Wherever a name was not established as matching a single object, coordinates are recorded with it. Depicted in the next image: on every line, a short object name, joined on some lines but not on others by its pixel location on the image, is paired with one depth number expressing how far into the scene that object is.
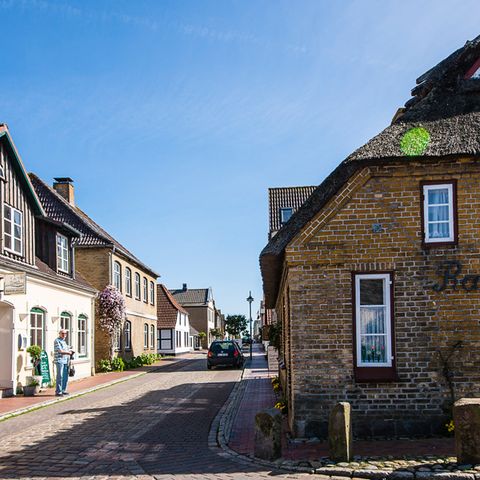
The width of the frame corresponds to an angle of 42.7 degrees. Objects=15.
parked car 29.34
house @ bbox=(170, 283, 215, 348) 73.56
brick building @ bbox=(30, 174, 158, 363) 28.78
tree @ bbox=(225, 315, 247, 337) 100.69
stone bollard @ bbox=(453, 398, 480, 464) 7.44
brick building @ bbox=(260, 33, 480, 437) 9.50
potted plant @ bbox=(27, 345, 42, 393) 17.84
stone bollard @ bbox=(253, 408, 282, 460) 8.23
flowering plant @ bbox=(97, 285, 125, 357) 28.17
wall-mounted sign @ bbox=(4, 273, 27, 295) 16.09
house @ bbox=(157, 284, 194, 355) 50.62
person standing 17.00
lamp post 39.21
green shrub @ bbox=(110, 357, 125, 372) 28.27
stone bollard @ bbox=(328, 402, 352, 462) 7.80
